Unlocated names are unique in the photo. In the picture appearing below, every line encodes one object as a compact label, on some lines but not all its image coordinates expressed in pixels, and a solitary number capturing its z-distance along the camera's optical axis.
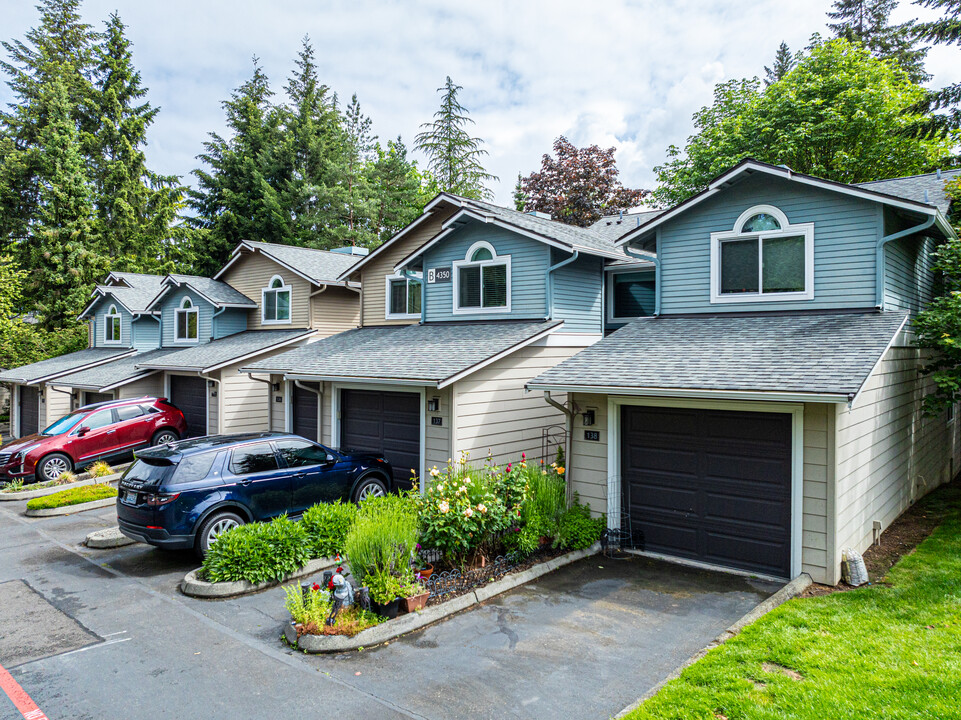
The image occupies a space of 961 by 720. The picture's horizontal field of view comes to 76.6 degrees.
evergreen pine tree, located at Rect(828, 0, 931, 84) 31.95
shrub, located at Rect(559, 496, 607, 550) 9.71
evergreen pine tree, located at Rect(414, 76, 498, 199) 39.00
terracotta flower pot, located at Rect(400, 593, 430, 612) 7.20
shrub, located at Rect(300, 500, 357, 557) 9.20
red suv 16.06
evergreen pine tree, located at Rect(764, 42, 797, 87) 36.19
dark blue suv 9.17
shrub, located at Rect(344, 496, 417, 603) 7.14
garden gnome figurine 6.95
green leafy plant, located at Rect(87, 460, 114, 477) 16.25
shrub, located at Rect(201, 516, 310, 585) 8.42
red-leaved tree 35.75
